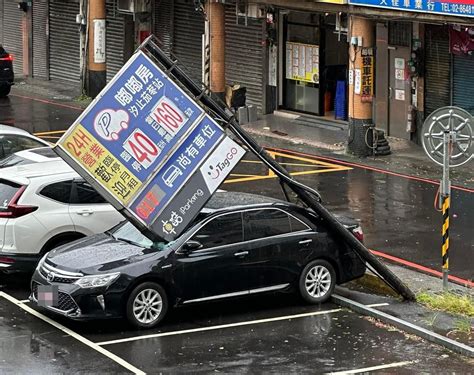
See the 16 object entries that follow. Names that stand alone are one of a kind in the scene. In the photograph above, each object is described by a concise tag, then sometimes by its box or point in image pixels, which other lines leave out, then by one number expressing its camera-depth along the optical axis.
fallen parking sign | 14.75
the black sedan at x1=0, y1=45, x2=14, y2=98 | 36.25
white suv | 16.52
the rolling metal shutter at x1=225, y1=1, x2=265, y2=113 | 32.84
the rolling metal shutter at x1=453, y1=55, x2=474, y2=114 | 27.03
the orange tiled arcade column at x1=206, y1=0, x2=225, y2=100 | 31.20
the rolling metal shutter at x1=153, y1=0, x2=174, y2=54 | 35.81
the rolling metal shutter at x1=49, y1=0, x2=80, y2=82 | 39.28
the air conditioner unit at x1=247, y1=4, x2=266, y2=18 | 31.06
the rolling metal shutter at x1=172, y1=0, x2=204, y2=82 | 34.66
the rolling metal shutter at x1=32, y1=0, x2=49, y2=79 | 40.56
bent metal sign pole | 15.02
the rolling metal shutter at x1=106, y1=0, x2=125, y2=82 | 37.59
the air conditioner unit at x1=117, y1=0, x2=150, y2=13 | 35.00
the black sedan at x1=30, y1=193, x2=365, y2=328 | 14.55
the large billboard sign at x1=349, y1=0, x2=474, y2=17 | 24.16
